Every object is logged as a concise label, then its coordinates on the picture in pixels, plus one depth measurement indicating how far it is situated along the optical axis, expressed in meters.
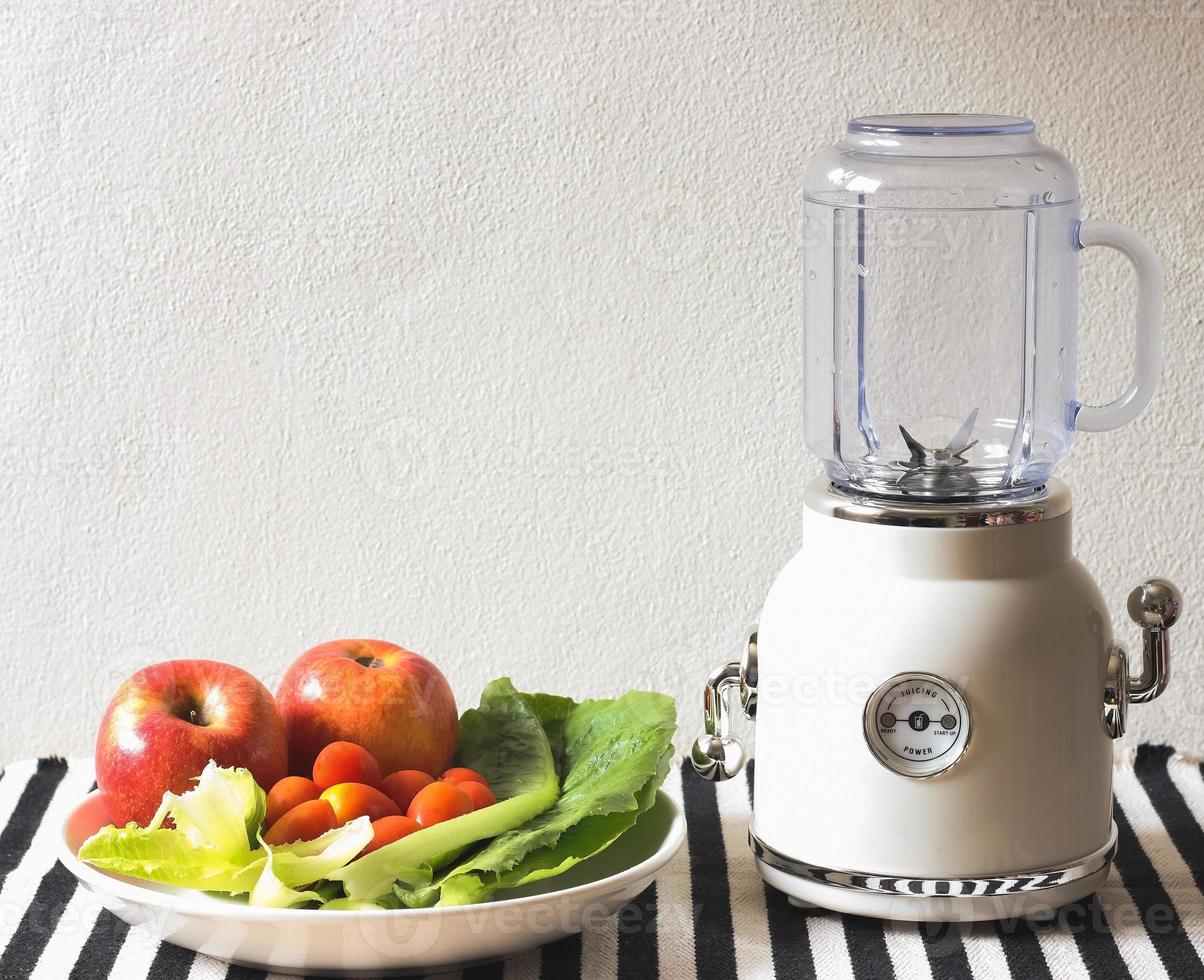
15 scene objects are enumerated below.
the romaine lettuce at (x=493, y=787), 1.28
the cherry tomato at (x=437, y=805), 1.31
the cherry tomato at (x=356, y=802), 1.30
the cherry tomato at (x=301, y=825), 1.29
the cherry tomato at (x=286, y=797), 1.31
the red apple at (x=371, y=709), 1.37
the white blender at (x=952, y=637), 1.29
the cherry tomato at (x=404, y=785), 1.34
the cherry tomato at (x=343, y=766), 1.33
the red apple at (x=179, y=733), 1.32
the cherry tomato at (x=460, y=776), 1.35
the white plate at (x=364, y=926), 1.25
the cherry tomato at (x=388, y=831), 1.29
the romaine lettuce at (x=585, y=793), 1.28
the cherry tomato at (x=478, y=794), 1.33
